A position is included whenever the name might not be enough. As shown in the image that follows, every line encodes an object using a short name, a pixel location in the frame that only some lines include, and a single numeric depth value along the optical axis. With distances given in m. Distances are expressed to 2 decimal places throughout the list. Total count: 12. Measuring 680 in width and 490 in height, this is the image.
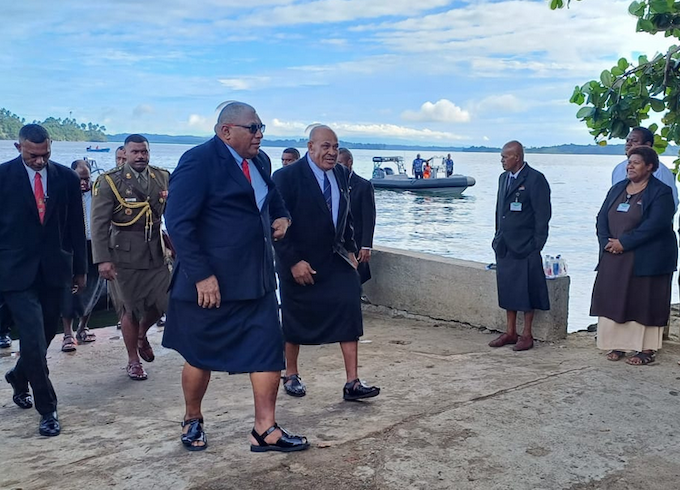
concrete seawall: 7.16
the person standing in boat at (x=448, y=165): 44.75
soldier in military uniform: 6.00
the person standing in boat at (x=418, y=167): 42.81
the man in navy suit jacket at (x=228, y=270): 4.15
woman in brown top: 6.33
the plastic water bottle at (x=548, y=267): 7.14
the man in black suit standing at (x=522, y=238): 6.85
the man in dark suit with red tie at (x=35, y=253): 4.85
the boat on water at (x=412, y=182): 39.78
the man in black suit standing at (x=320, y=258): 5.30
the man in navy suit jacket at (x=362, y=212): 7.48
